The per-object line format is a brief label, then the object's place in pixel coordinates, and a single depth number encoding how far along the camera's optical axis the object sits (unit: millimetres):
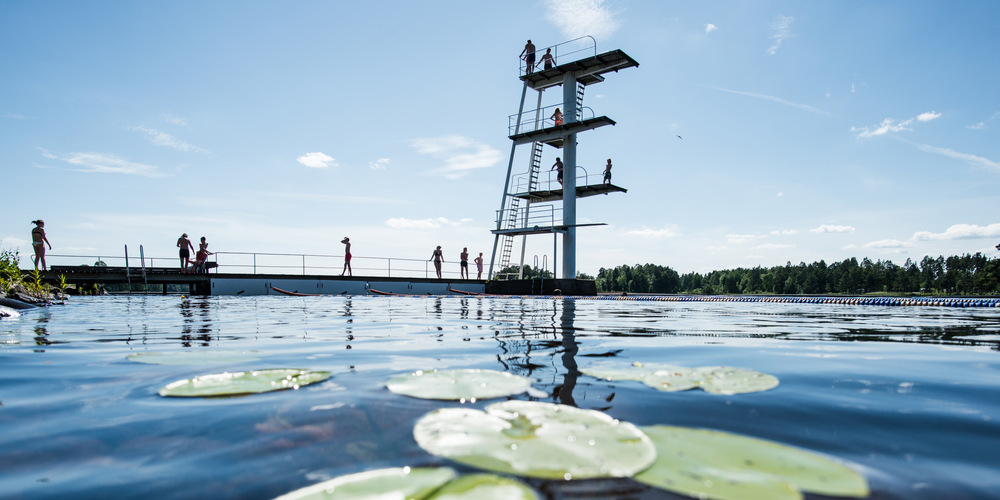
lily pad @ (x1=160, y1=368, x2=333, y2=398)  1907
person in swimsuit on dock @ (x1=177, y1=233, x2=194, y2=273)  17719
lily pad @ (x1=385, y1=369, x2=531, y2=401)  1888
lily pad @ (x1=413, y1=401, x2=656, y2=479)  1124
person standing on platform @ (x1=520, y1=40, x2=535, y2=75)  20062
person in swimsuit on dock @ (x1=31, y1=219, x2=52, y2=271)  13625
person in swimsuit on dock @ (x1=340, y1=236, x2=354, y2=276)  21081
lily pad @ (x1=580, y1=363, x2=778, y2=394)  2100
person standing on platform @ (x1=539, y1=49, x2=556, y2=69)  19297
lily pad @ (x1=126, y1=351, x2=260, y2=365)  2689
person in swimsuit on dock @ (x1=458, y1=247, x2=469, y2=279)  24531
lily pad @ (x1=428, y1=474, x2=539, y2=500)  958
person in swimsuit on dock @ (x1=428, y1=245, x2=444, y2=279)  23672
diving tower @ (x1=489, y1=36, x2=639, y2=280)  18156
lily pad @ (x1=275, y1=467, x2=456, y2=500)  954
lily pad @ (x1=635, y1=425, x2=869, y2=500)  993
